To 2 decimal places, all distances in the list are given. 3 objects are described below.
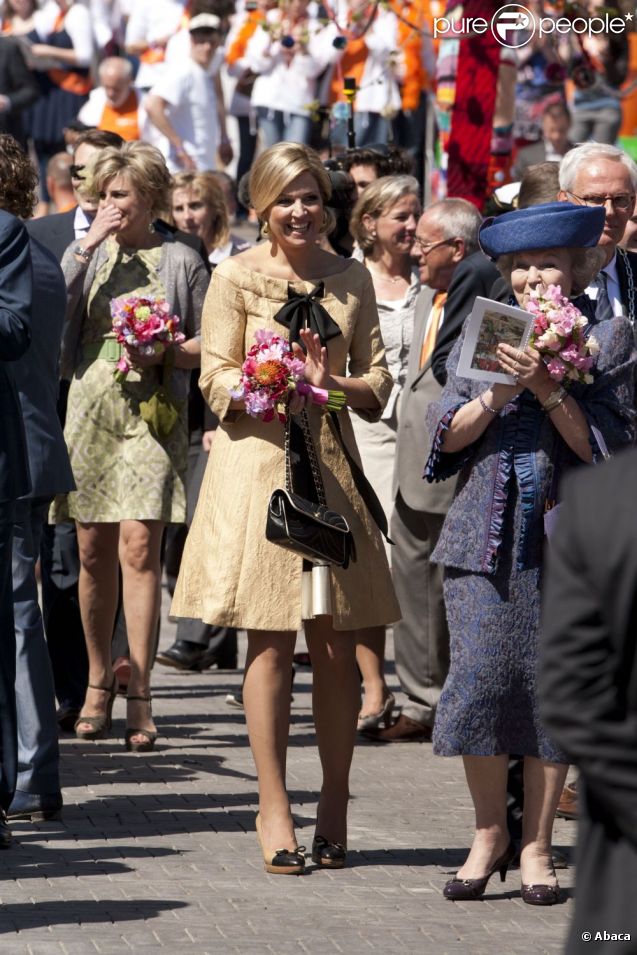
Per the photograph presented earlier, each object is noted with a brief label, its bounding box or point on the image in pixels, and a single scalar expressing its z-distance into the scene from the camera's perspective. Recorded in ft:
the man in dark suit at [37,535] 44.42
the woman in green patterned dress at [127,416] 54.19
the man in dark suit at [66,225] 56.18
